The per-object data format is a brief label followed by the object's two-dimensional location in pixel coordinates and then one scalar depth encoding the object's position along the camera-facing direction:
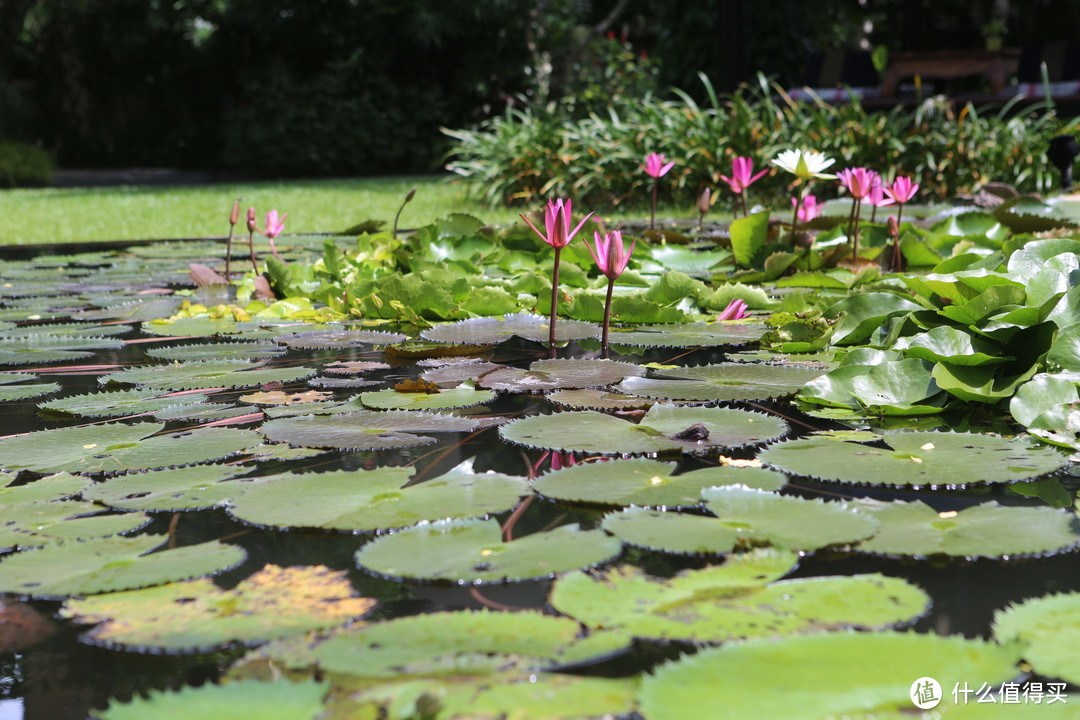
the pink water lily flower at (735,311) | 4.44
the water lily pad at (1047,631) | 2.80
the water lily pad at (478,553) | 3.00
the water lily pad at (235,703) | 2.74
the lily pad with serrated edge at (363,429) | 3.47
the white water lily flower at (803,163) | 4.58
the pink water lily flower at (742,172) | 5.50
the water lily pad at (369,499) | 3.16
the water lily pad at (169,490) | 3.23
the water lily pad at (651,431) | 3.43
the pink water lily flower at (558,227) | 3.82
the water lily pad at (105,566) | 3.00
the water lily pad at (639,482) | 3.21
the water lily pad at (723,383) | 3.73
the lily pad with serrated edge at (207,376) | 3.91
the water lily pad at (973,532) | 3.05
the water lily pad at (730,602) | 2.88
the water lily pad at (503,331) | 4.23
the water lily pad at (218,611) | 2.89
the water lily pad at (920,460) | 3.28
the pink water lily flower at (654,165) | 5.69
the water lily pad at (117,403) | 3.72
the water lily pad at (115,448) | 3.40
